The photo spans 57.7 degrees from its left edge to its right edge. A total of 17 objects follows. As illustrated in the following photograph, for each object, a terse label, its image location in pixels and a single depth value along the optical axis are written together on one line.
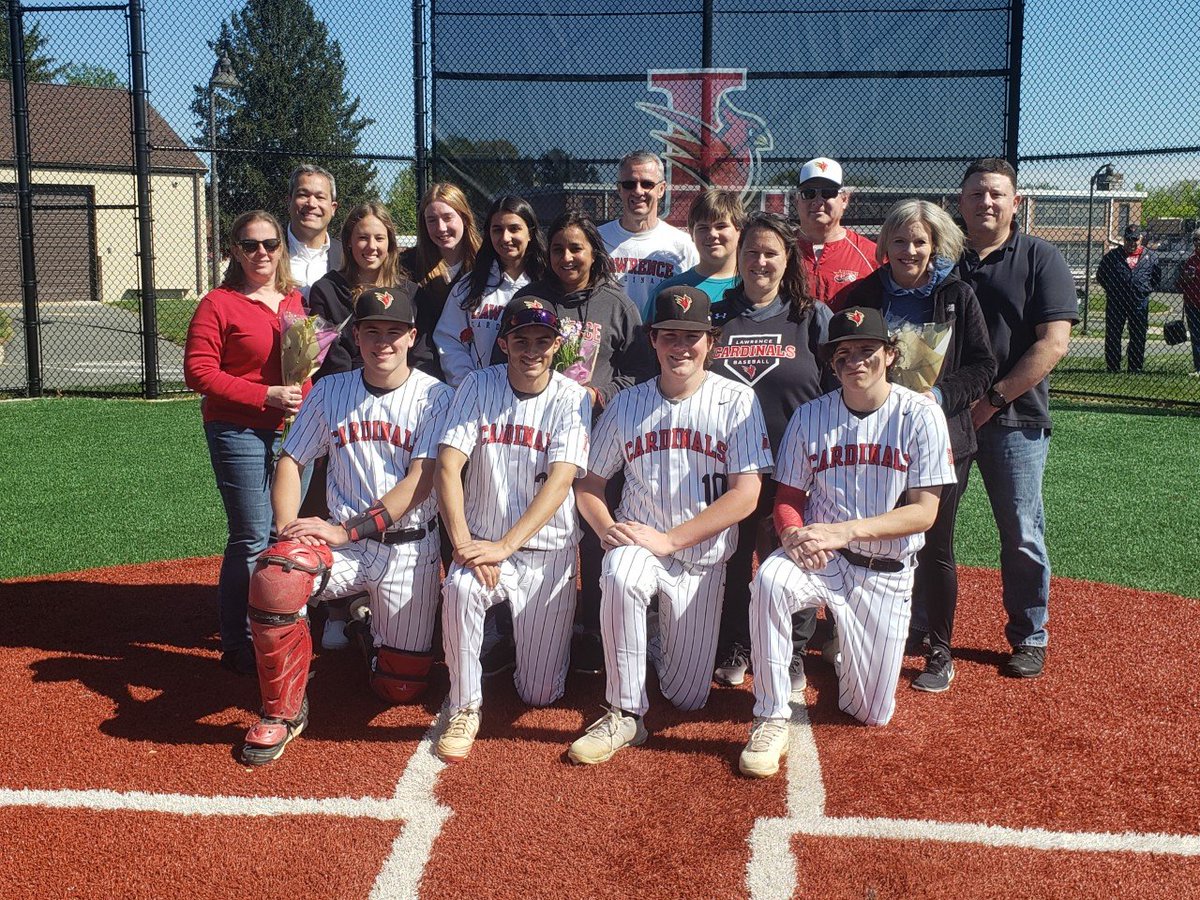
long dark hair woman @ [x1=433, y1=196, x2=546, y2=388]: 4.33
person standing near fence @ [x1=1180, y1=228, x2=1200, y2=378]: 12.52
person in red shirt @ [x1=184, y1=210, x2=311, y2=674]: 4.21
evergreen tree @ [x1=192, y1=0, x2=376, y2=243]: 20.12
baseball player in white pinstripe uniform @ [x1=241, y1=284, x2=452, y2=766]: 3.90
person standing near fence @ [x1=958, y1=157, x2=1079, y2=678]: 4.09
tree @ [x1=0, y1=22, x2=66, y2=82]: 12.16
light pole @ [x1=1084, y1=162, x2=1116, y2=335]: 10.99
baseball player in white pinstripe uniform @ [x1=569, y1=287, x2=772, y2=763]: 3.77
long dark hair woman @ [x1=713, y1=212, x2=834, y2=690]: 4.07
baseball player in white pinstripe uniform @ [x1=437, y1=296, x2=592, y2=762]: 3.79
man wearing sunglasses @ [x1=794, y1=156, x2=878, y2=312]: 4.68
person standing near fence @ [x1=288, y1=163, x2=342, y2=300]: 4.87
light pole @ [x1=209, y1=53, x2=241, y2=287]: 14.11
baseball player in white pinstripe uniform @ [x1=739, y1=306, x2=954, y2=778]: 3.67
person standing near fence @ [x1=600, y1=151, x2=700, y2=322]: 4.88
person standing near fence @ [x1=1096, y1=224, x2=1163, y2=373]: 12.52
